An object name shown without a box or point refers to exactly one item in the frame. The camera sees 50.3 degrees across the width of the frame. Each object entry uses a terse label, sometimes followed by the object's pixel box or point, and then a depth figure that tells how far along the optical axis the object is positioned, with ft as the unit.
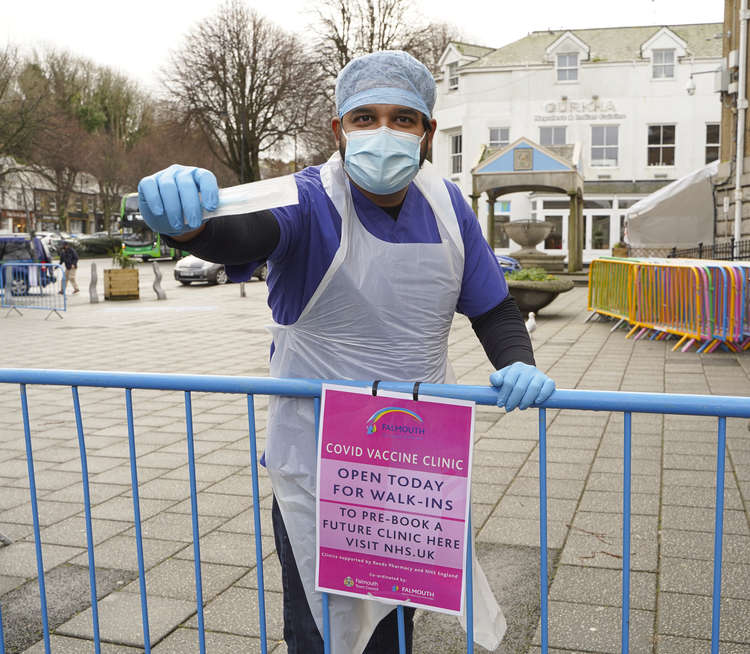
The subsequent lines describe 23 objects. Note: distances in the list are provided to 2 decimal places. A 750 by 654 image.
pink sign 6.30
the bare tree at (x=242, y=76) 132.57
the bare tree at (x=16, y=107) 97.09
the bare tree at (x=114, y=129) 176.86
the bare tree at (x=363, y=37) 122.21
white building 113.39
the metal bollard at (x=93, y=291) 66.17
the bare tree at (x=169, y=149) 135.74
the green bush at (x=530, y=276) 46.16
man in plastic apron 6.52
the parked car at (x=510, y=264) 68.96
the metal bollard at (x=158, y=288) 70.08
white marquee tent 67.00
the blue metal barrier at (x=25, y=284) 59.52
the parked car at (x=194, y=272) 85.92
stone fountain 79.41
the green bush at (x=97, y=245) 168.04
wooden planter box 67.97
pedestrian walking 76.33
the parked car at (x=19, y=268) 60.85
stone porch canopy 66.39
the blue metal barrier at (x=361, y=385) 6.09
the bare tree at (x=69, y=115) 138.18
